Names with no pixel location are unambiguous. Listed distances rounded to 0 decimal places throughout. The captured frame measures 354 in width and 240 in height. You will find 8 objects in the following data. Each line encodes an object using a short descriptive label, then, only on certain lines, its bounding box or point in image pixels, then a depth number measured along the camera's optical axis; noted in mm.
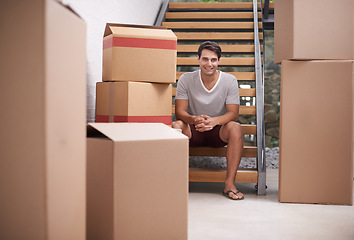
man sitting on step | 2791
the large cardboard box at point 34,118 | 1039
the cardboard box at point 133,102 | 2244
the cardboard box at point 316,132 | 2486
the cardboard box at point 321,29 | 2479
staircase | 2908
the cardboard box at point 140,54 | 2270
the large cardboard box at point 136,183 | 1413
